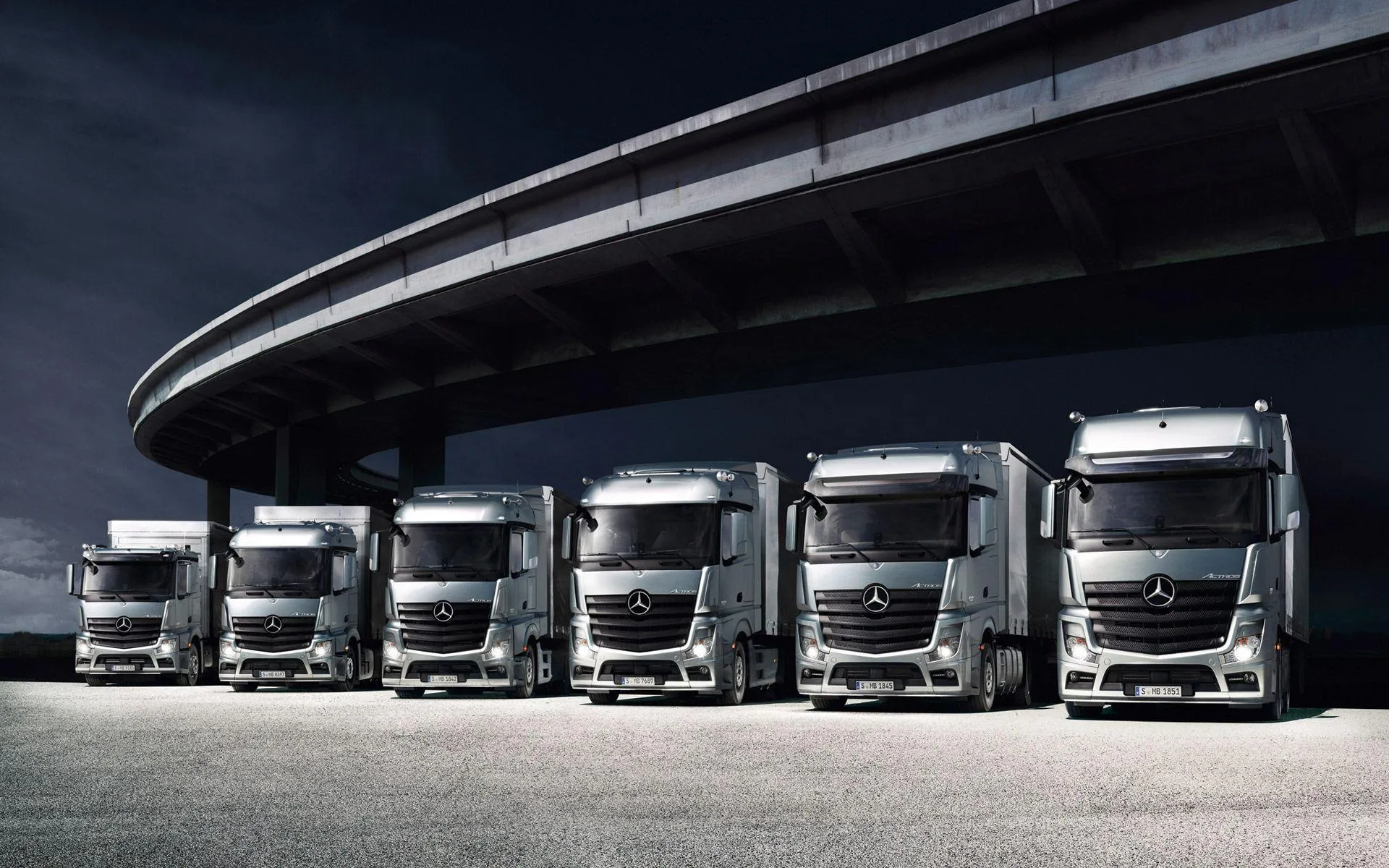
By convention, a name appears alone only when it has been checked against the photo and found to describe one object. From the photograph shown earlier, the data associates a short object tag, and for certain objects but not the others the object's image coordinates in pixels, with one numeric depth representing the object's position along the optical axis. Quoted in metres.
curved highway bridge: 17.42
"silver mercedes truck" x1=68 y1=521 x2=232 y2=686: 25.89
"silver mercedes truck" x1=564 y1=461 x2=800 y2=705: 17.70
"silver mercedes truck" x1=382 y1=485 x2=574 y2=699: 20.05
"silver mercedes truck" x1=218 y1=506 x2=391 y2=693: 22.75
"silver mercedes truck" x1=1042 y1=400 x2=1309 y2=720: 14.17
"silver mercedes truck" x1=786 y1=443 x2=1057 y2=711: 15.94
